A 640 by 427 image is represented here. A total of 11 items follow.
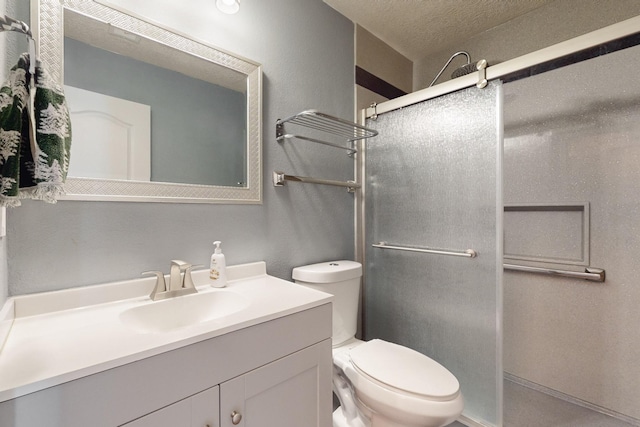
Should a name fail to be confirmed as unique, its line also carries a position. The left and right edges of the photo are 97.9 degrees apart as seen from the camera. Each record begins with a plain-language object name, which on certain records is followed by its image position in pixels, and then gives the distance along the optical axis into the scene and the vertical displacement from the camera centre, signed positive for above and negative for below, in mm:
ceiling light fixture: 1179 +881
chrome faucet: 991 -258
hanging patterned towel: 509 +151
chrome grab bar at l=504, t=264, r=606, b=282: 1508 -341
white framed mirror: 909 +419
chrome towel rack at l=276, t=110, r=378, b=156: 1418 +492
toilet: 1001 -650
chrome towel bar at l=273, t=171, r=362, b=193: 1405 +176
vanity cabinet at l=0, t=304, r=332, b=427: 549 -422
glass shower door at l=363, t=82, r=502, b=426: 1313 -117
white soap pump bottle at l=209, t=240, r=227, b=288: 1132 -233
